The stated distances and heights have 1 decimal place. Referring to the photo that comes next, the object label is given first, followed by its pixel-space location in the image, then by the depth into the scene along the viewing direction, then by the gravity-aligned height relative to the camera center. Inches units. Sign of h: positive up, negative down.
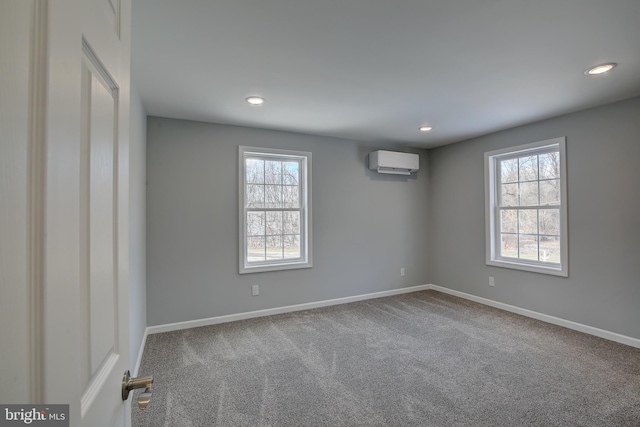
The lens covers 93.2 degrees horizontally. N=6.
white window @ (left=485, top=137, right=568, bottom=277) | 143.6 +4.5
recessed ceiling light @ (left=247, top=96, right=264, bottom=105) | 116.8 +46.3
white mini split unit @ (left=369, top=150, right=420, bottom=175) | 183.6 +34.4
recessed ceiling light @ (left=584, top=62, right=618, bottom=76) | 92.4 +45.9
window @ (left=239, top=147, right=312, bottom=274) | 157.5 +4.8
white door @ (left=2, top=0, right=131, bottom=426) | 15.2 +1.1
